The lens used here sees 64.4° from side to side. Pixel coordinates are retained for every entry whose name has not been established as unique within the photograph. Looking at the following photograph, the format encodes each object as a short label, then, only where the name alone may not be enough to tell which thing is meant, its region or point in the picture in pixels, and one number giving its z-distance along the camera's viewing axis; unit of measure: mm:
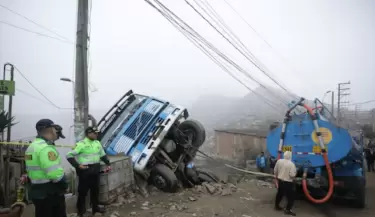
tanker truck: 5792
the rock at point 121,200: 5639
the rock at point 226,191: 6587
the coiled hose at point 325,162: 5745
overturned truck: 6660
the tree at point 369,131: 28891
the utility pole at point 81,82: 5883
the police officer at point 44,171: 3320
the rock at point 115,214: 4954
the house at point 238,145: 23281
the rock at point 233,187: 7077
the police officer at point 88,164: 4812
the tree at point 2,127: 6339
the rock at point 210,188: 6606
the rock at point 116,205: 5430
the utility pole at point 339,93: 37456
